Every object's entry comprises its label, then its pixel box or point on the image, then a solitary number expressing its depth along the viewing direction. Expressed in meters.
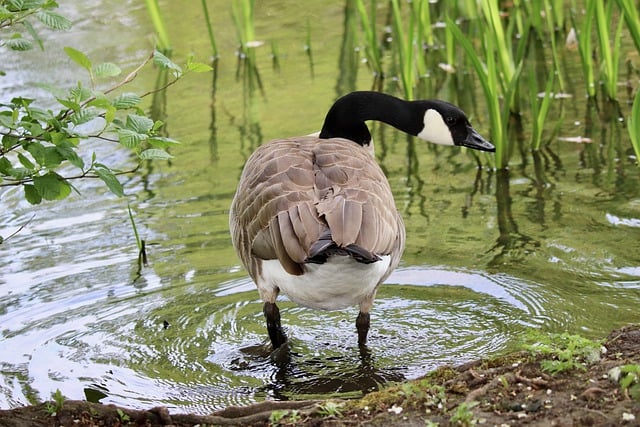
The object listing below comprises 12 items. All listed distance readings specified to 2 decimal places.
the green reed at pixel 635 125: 12.88
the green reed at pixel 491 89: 14.92
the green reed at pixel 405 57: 17.48
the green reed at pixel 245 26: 22.56
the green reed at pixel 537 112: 15.61
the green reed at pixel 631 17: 14.54
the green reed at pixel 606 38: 16.23
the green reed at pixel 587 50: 15.95
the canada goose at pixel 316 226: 9.09
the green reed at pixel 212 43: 21.32
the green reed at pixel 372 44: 19.23
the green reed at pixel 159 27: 22.39
